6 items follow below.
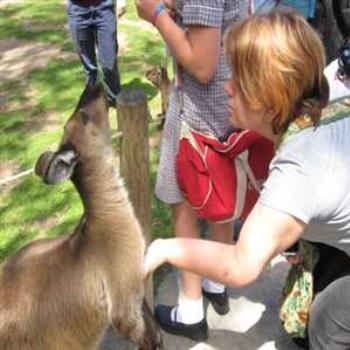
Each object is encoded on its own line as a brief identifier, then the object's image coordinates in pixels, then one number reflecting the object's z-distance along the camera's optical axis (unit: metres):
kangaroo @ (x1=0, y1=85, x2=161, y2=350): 2.00
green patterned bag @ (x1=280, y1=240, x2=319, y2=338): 2.49
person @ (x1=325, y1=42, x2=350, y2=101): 2.34
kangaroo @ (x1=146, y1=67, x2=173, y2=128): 4.09
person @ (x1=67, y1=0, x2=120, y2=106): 4.76
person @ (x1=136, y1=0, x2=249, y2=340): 2.17
